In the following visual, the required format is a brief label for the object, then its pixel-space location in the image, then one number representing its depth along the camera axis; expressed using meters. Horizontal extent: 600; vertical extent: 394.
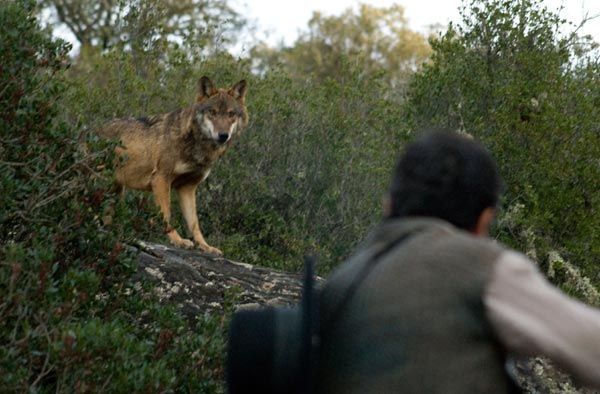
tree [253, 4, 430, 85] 41.94
